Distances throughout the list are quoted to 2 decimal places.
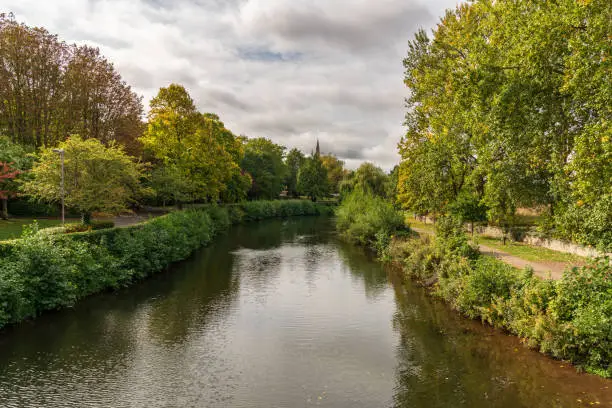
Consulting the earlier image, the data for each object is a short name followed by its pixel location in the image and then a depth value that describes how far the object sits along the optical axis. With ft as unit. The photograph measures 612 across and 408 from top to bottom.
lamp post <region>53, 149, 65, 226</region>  74.05
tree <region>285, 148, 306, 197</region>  345.33
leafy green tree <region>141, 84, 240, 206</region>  132.67
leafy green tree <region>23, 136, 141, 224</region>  78.54
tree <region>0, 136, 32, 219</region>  83.69
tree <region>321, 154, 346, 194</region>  382.22
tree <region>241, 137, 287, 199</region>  246.27
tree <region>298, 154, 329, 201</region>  311.68
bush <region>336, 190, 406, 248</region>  116.57
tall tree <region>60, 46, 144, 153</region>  118.62
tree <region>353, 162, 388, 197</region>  217.36
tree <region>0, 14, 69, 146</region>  106.52
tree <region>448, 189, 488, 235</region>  106.32
